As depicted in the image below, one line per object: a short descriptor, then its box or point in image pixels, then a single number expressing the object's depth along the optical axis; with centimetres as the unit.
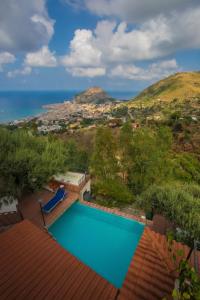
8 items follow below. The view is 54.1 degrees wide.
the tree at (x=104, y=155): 1205
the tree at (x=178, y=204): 667
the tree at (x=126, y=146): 1233
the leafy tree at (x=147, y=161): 1181
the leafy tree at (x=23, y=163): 911
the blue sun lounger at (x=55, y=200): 909
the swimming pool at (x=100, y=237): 688
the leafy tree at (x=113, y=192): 1111
